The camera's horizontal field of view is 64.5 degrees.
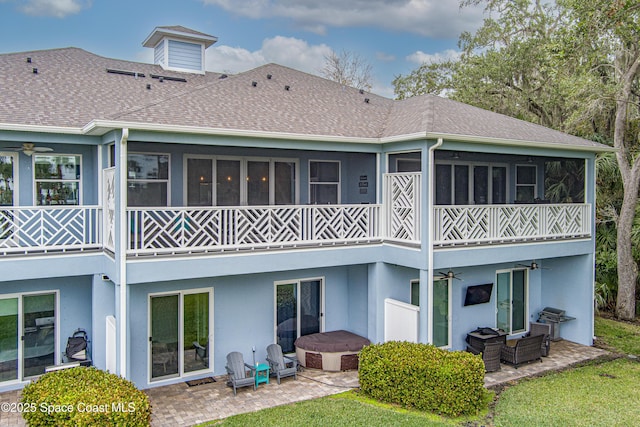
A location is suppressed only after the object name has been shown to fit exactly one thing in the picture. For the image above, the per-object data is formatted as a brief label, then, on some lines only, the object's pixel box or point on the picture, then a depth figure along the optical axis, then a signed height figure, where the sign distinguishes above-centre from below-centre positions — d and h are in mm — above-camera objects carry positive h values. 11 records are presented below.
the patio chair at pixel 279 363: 11453 -3603
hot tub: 12125 -3519
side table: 11177 -3741
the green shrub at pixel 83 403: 7660 -3048
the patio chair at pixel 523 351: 12586 -3614
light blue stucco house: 10367 -325
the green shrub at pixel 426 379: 9797 -3417
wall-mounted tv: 13961 -2428
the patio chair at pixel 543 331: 13408 -3516
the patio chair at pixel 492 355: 12289 -3611
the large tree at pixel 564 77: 13094 +4947
